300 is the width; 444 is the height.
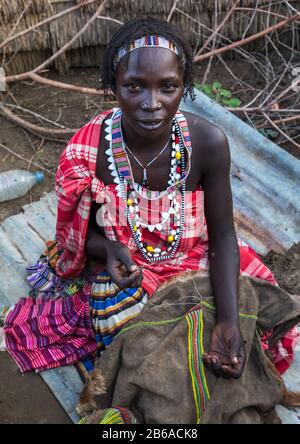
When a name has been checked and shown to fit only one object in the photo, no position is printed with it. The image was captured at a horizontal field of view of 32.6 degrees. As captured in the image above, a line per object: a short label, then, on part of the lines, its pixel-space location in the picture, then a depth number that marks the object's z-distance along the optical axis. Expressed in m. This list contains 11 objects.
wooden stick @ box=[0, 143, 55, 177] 3.14
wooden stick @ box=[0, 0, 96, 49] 3.27
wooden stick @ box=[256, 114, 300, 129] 3.18
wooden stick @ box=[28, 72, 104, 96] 3.22
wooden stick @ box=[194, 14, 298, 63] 3.35
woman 1.80
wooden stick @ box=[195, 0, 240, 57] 3.38
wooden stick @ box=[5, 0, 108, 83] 3.35
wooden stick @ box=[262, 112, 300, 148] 3.13
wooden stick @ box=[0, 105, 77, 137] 3.26
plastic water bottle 3.01
